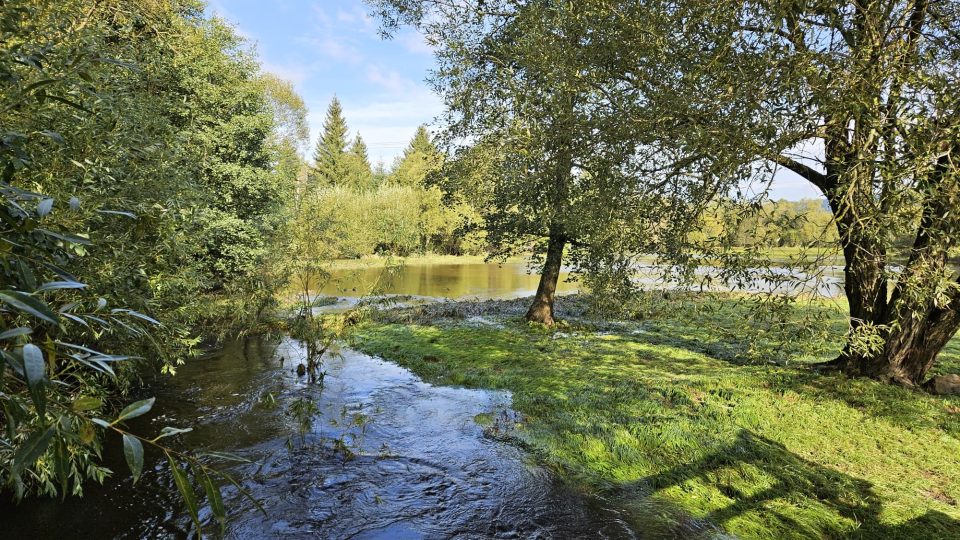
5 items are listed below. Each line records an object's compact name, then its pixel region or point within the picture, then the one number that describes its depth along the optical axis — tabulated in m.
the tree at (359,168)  72.94
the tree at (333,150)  75.06
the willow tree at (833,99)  4.64
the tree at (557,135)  7.09
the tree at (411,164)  69.38
